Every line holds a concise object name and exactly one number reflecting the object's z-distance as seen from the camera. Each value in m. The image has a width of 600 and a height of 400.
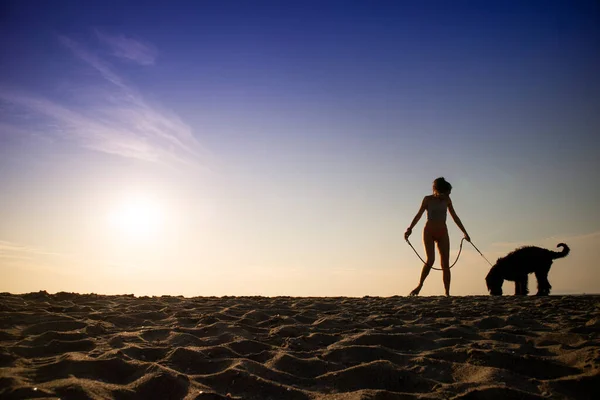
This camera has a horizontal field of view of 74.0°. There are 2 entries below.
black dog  8.20
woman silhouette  7.41
